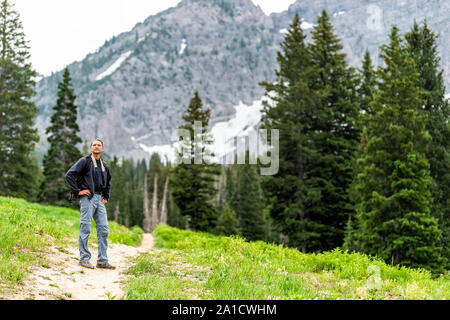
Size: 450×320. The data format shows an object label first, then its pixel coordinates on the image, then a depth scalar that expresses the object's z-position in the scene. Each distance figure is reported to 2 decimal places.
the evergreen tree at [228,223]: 44.28
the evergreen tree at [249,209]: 54.19
